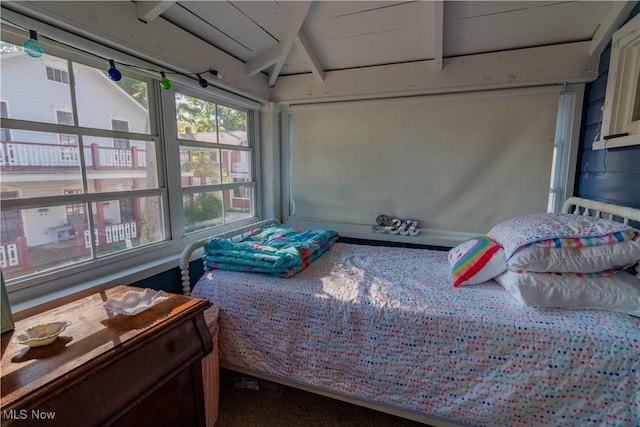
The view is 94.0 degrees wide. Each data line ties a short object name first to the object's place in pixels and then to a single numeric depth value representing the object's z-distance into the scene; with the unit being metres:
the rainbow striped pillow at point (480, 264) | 1.44
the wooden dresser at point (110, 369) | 0.70
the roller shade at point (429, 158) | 2.03
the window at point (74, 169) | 1.17
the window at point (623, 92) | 1.41
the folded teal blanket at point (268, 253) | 1.61
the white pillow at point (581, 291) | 1.15
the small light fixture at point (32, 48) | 1.03
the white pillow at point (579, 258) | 1.17
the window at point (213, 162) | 1.92
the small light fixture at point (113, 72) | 1.36
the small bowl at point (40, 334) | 0.83
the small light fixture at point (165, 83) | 1.57
